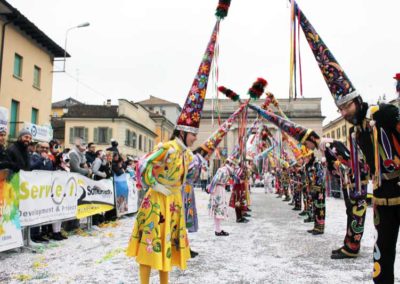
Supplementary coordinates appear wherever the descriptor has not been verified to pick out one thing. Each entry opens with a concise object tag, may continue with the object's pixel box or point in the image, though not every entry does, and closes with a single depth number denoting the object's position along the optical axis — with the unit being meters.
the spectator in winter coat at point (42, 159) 6.36
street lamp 19.23
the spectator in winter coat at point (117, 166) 9.14
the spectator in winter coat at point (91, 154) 8.54
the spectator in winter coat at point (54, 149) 7.17
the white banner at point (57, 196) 5.59
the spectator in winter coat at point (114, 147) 9.31
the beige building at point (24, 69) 19.39
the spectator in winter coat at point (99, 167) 8.04
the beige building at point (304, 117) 46.51
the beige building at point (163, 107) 62.44
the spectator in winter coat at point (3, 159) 5.09
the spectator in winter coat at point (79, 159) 7.34
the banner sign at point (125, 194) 9.10
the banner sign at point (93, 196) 7.21
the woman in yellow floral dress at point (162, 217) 3.13
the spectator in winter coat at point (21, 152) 5.31
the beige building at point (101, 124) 36.09
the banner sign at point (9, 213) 5.00
